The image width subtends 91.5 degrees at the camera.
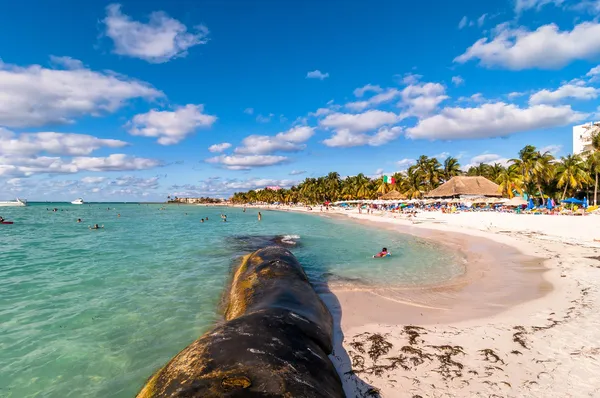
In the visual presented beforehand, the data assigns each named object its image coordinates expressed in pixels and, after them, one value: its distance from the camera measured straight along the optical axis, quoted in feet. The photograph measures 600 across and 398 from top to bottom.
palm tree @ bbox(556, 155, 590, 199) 135.23
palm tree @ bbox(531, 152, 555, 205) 143.30
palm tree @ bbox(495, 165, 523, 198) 165.99
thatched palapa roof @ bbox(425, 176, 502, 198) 167.12
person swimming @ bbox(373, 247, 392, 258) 56.80
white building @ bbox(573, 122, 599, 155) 245.39
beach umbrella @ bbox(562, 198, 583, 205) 127.69
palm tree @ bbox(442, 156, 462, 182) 224.04
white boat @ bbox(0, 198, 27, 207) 493.68
